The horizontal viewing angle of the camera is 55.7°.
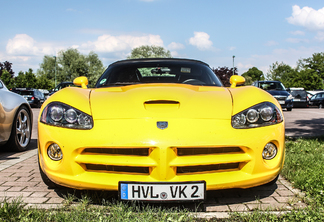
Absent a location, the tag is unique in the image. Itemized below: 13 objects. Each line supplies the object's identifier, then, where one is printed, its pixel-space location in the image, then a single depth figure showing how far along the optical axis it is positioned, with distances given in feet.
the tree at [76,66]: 187.43
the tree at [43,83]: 153.58
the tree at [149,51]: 209.36
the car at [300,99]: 75.82
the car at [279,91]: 54.54
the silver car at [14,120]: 14.64
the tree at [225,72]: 148.47
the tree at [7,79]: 128.50
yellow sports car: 7.38
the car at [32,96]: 69.94
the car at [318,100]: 77.97
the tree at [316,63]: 168.96
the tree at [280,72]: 177.88
